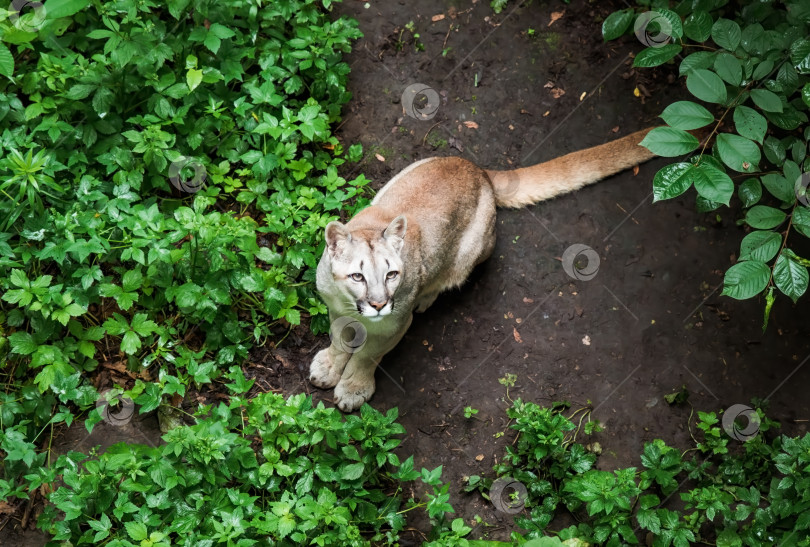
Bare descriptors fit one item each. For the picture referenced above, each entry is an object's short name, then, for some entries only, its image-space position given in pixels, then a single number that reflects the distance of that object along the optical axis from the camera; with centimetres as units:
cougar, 480
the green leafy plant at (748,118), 369
